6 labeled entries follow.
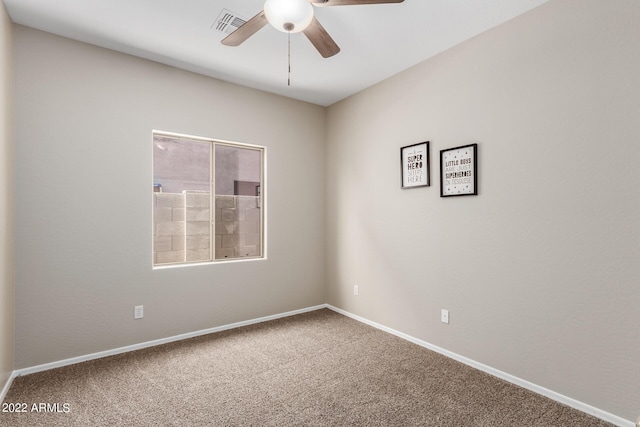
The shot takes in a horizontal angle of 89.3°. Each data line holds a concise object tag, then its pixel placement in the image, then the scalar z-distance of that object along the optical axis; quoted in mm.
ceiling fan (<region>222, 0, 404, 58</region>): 1778
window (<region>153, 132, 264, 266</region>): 3229
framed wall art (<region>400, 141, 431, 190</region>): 3006
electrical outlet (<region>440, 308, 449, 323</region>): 2842
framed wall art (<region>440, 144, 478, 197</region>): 2639
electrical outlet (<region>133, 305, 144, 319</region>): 2951
